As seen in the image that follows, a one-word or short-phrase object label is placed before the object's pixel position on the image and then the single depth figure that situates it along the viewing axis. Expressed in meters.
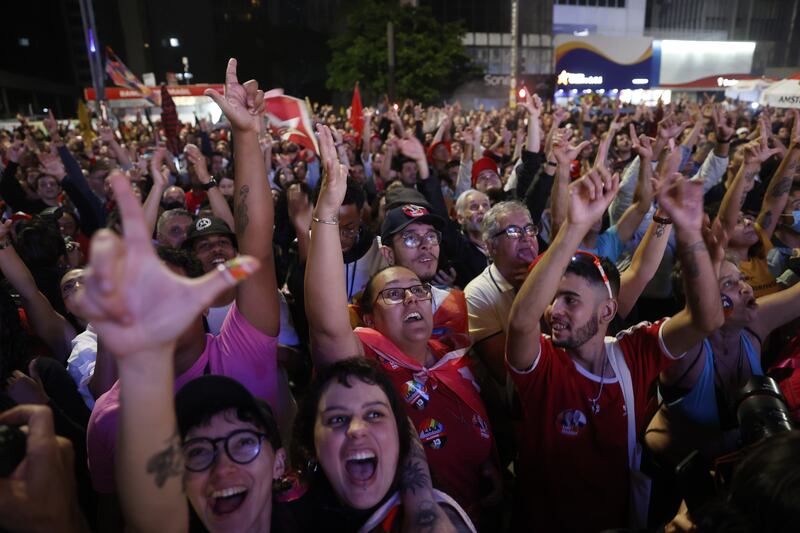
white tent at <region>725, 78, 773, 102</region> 18.65
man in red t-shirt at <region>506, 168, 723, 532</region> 1.99
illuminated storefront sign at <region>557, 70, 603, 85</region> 35.78
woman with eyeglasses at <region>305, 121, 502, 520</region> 1.82
